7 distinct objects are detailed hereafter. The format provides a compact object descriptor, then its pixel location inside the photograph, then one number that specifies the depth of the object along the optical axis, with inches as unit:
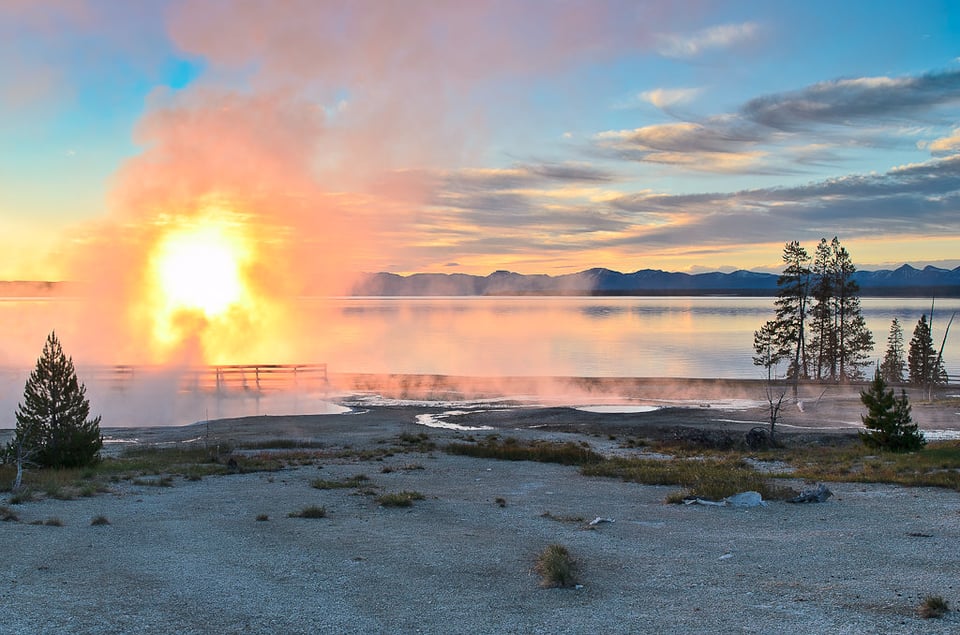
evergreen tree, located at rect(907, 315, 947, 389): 2017.7
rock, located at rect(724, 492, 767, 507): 613.9
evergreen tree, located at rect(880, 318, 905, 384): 2484.0
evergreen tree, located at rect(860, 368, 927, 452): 944.9
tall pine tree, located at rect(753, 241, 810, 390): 2472.9
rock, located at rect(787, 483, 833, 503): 622.8
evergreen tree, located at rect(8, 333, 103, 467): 831.7
